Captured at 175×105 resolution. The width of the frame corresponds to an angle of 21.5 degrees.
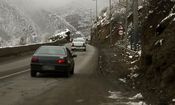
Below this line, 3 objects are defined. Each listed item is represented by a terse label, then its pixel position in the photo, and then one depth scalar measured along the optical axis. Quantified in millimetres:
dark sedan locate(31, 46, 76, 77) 19359
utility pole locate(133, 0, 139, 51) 31231
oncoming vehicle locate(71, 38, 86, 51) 55469
